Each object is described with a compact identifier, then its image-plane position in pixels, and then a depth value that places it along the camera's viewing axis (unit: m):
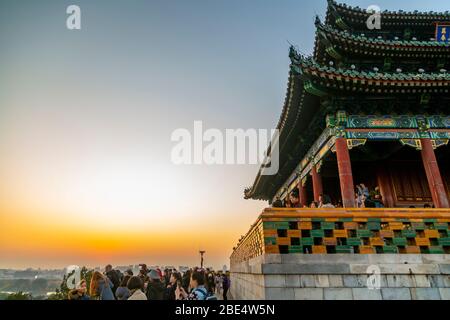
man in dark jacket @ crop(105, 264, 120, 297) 6.61
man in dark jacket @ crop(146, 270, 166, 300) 5.39
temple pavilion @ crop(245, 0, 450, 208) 8.45
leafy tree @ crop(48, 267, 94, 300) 18.53
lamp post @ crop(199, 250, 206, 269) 29.31
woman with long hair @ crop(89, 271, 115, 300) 4.91
